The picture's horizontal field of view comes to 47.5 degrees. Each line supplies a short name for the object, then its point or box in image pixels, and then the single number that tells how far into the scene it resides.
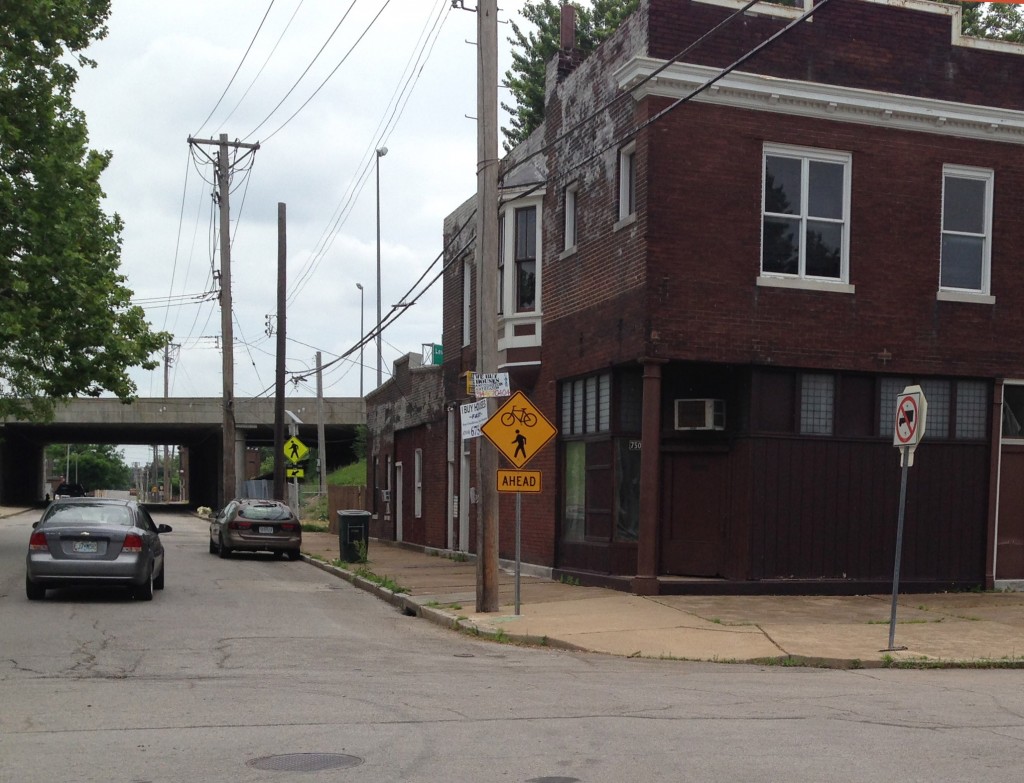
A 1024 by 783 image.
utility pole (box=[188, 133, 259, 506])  36.22
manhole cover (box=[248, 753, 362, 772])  7.03
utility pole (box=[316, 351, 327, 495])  50.56
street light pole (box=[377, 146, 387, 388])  46.12
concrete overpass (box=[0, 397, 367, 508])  60.81
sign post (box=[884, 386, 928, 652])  12.37
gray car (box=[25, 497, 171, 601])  16.25
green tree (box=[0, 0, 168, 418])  24.19
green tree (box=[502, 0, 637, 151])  38.34
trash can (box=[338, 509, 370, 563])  25.19
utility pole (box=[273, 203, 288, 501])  34.22
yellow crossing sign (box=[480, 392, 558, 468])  15.09
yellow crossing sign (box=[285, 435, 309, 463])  35.88
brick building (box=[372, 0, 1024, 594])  17.17
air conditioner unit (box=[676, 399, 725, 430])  17.64
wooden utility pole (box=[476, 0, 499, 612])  15.48
